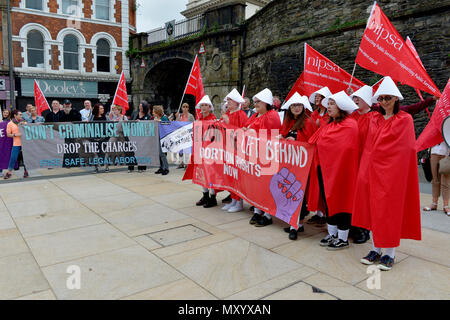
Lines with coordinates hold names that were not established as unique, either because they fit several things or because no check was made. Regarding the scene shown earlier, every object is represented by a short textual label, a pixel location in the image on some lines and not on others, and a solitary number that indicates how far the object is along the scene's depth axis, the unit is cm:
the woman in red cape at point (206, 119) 625
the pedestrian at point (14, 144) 878
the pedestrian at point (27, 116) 972
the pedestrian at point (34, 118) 963
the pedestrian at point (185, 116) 1019
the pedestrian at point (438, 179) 582
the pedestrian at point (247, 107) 973
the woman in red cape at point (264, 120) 521
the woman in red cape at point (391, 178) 357
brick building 2383
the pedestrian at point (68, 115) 979
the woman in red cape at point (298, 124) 475
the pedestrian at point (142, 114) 992
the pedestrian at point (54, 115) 974
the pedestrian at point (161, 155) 978
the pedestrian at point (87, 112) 1143
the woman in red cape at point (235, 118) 572
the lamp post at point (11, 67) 1919
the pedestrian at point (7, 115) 918
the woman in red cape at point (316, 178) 445
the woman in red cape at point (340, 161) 407
